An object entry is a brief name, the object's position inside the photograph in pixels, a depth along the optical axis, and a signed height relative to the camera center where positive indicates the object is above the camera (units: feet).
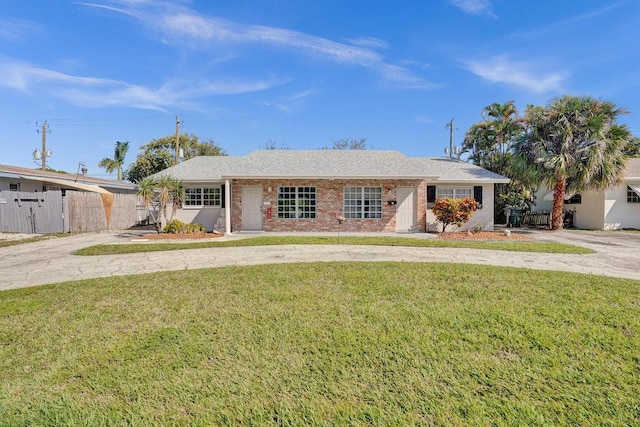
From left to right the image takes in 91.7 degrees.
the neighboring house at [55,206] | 53.72 +0.06
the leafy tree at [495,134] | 74.13 +17.61
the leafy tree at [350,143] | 142.92 +28.61
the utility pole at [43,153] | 95.52 +16.74
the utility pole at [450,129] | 102.94 +25.37
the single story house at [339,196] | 54.54 +1.59
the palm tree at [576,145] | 52.80 +10.30
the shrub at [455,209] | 48.67 -0.67
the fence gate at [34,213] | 53.72 -1.16
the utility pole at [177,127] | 89.45 +23.19
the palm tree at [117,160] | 119.75 +17.83
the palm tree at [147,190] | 48.93 +2.49
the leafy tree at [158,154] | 113.50 +19.35
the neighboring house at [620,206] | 60.85 -0.34
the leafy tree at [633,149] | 86.99 +16.08
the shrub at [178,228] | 48.52 -3.51
